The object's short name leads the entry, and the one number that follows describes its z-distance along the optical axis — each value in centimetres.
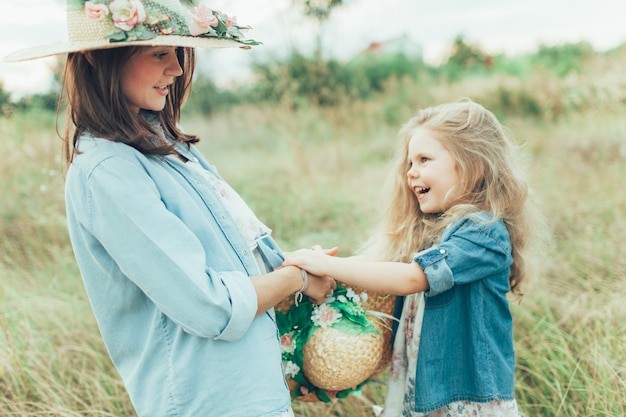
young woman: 141
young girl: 188
